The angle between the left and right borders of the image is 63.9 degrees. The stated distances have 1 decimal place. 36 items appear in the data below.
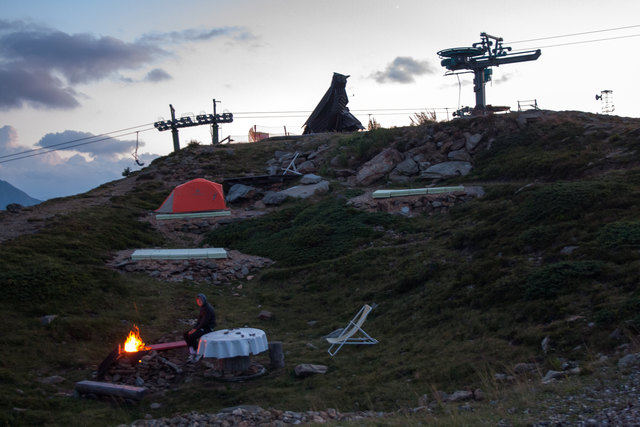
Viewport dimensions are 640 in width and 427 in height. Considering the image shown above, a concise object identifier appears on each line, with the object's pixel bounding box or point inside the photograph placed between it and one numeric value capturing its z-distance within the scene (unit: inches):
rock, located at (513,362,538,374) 263.9
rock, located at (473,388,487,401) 237.1
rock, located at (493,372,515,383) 256.2
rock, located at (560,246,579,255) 390.0
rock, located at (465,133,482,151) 910.4
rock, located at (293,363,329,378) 329.1
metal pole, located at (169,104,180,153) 1462.8
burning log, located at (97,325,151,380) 338.3
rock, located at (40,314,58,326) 401.9
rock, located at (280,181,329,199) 877.2
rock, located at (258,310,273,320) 478.6
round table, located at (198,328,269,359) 329.4
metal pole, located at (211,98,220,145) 1544.0
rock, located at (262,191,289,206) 876.6
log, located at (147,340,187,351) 364.2
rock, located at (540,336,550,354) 280.9
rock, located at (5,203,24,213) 774.5
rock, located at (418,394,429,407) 250.1
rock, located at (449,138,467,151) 922.7
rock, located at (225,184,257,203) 926.4
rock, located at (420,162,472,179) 852.0
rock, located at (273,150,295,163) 1135.4
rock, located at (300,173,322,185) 938.2
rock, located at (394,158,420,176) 895.7
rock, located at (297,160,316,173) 1047.7
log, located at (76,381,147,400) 302.4
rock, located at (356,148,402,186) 913.5
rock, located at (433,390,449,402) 248.1
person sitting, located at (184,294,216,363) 365.7
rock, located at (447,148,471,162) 890.1
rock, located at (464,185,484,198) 714.8
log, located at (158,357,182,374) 350.3
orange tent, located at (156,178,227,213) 860.6
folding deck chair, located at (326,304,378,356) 380.8
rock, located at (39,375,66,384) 327.9
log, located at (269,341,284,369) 350.6
